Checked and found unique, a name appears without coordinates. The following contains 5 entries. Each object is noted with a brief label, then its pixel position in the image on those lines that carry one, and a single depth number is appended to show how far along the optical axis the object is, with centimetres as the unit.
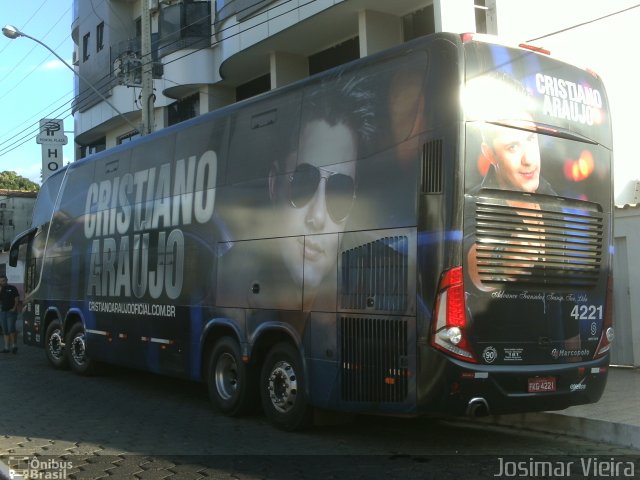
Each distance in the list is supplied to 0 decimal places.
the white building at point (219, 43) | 1559
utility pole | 1772
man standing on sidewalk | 1614
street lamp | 1802
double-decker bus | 619
